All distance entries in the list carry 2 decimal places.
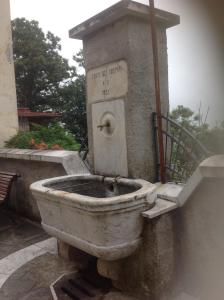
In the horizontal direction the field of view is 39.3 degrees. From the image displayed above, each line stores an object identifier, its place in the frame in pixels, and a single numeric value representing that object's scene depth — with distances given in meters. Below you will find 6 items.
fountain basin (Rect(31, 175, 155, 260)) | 2.25
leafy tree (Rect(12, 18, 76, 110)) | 23.42
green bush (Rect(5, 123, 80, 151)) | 6.29
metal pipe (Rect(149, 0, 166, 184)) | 2.61
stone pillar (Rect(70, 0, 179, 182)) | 2.80
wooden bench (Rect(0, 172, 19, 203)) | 4.80
